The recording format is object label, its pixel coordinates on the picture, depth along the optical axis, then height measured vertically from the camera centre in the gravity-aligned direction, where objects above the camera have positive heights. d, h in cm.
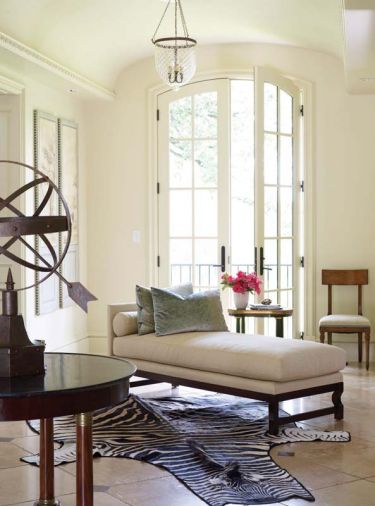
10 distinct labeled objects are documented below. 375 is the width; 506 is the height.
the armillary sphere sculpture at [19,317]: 310 -28
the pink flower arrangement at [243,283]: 676 -34
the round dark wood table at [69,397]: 283 -53
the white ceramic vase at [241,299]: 677 -47
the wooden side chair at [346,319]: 725 -68
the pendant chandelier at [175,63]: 624 +132
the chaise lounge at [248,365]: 501 -78
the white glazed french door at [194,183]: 799 +55
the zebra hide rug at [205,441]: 399 -114
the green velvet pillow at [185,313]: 596 -52
